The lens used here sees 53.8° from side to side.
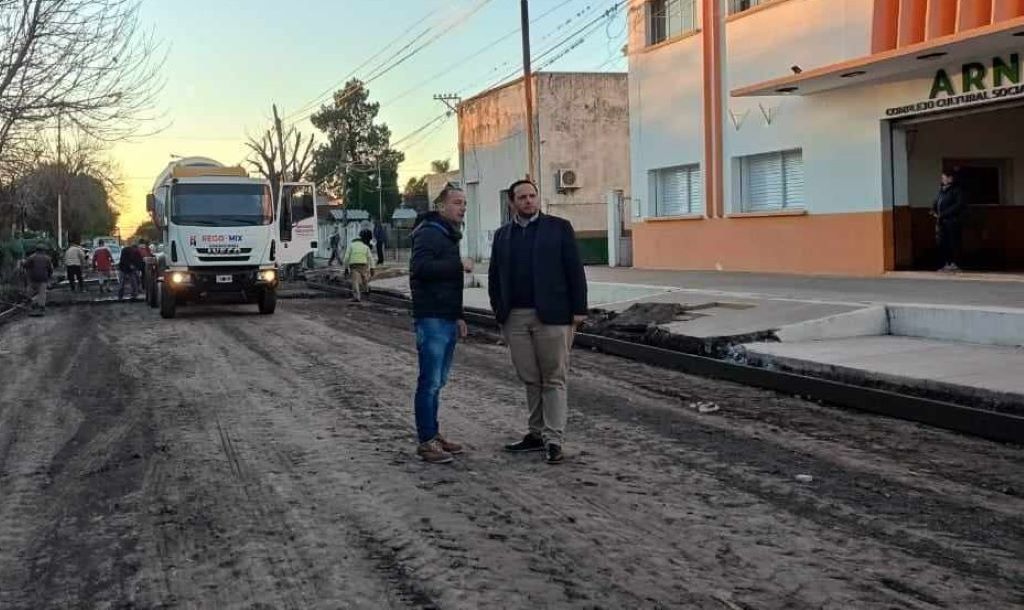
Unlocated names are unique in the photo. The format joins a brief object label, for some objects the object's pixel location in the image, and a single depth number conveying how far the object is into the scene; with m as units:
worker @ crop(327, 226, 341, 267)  42.38
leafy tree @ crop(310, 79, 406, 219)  86.75
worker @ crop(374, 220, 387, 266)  42.56
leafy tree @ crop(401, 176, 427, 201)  96.31
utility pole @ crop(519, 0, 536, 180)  24.94
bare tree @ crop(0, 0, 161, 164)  17.95
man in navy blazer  6.94
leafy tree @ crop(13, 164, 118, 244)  37.53
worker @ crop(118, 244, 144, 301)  26.72
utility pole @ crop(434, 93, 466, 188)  41.78
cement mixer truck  19.89
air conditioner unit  34.94
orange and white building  15.98
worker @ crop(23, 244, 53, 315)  23.30
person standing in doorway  16.77
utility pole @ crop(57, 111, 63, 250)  45.67
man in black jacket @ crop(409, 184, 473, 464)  6.96
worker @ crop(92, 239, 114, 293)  31.31
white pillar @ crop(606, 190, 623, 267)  28.70
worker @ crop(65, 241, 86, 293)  31.41
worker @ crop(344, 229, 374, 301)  23.84
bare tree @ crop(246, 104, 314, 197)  59.23
